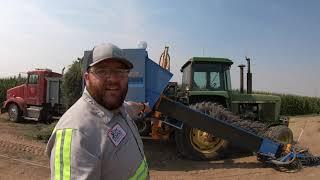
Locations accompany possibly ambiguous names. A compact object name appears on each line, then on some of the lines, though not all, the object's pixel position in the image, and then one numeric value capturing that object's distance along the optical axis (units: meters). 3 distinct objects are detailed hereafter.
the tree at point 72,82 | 8.44
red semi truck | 9.50
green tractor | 5.44
